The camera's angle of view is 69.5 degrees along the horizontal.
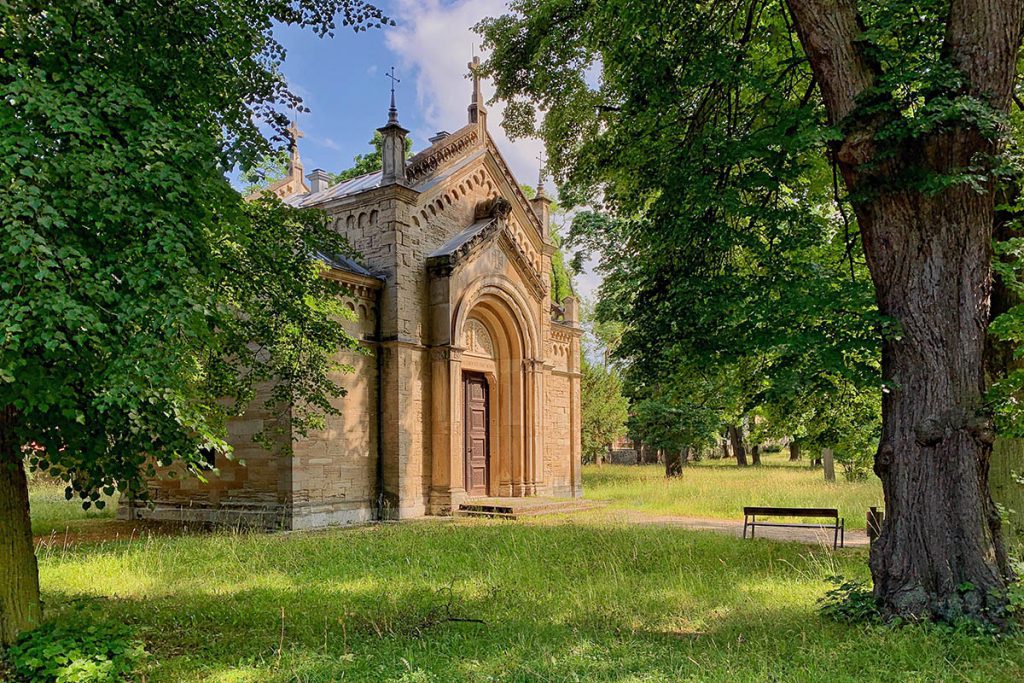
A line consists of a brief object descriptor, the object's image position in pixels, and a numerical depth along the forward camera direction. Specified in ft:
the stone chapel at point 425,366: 48.06
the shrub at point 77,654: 15.84
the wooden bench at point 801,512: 36.40
